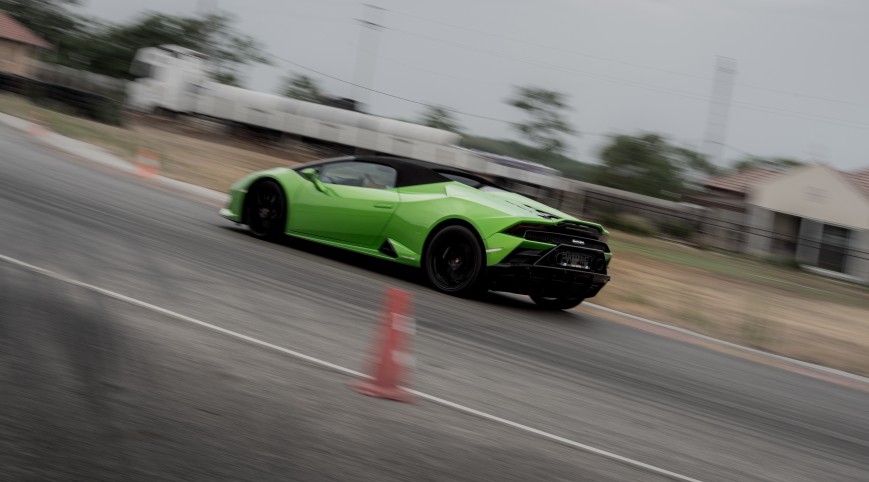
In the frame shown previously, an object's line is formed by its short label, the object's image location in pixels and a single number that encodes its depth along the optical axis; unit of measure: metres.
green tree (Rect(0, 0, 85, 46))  82.88
